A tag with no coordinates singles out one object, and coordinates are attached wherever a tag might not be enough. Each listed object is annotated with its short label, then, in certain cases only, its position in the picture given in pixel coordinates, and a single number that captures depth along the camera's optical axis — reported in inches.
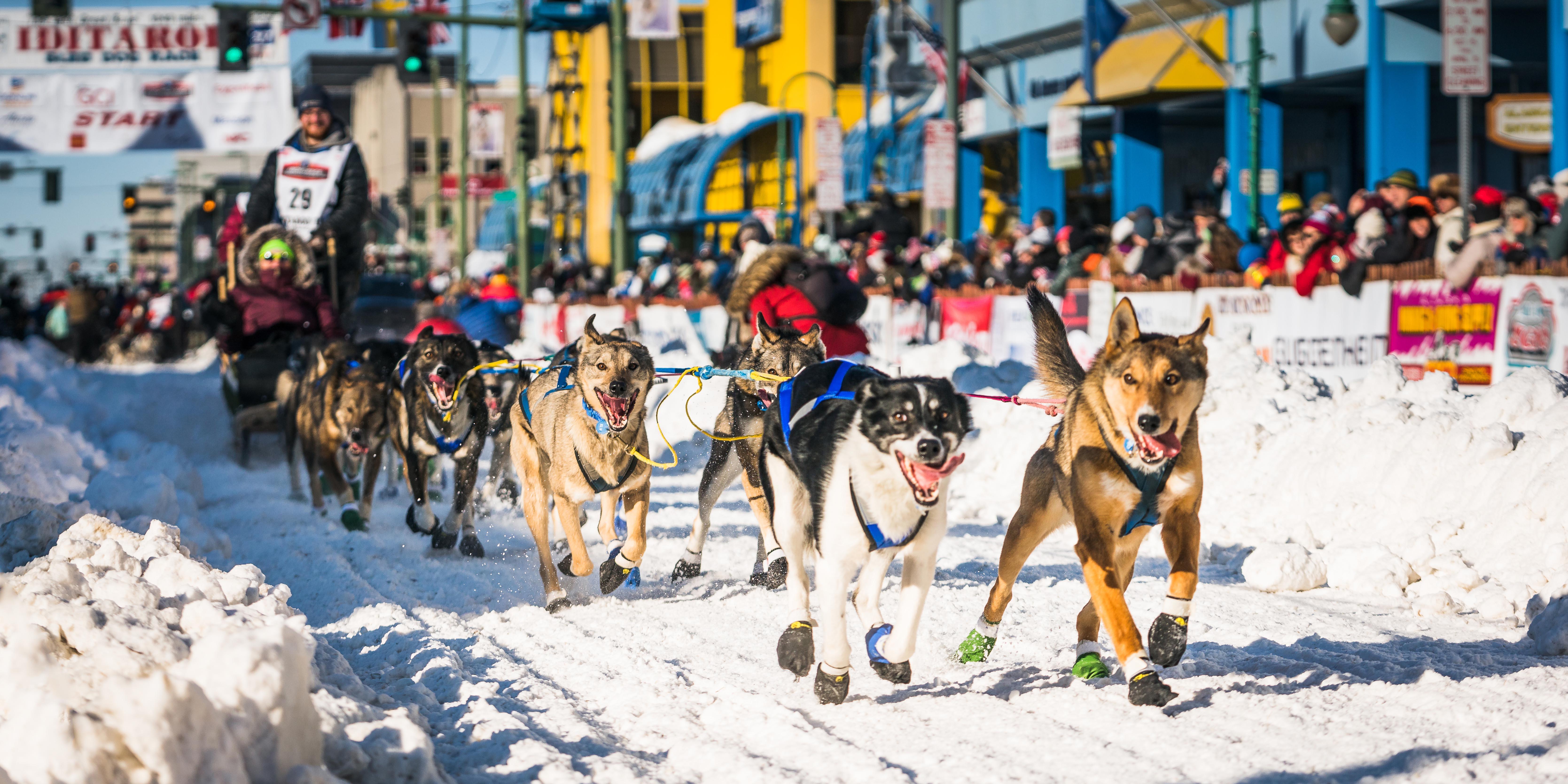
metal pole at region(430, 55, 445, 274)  1908.2
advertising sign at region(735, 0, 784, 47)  1745.8
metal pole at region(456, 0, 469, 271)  1758.1
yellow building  1688.0
